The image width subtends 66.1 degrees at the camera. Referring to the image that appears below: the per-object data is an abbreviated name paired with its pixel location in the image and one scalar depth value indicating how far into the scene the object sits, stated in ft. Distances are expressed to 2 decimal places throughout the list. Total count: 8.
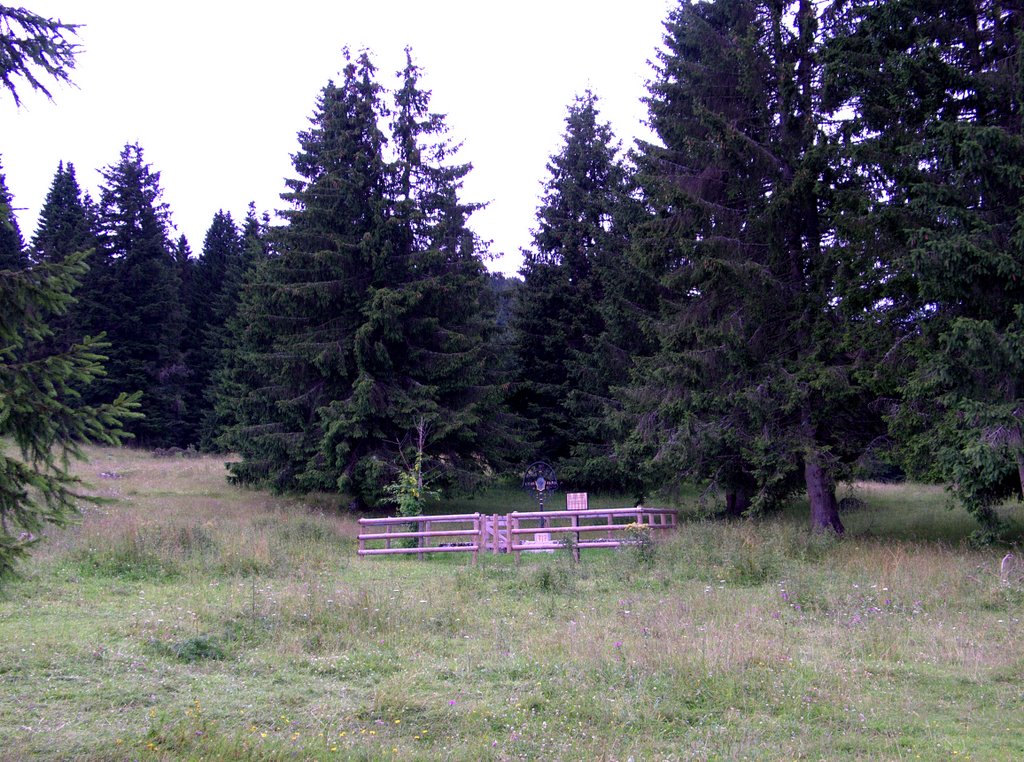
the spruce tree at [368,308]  84.69
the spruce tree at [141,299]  155.53
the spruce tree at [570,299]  103.81
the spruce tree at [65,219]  149.89
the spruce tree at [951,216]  44.27
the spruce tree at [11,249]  141.28
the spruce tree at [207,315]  166.71
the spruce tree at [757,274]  58.54
